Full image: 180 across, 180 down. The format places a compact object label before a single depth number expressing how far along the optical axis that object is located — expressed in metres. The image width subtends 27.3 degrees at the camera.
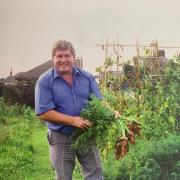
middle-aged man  2.93
